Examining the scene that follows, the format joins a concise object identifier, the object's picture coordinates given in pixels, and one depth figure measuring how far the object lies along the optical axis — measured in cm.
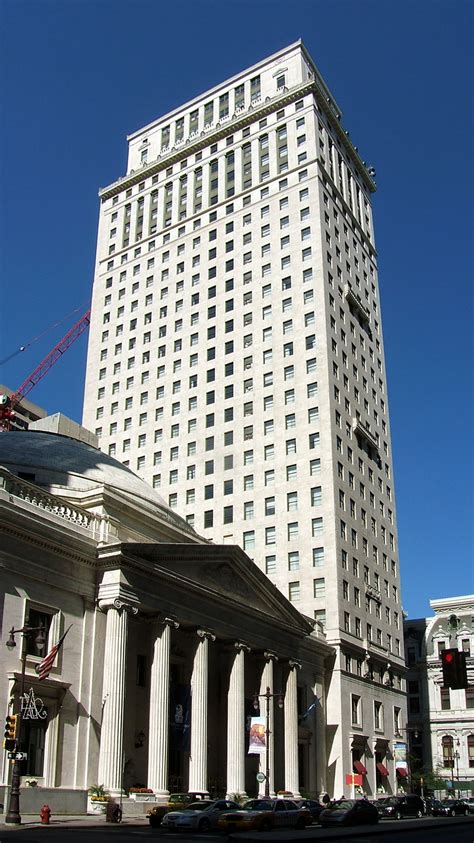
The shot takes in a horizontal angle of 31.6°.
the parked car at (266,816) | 3588
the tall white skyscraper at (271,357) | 7362
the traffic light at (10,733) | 3196
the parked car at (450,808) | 6281
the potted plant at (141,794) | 4188
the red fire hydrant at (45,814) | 3344
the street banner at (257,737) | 4797
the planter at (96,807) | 3975
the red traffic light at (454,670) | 2688
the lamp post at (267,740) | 4921
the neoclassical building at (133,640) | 4141
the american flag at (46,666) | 3903
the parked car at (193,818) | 3494
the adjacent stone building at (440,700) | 10044
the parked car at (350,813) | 4259
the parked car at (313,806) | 4462
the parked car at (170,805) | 3793
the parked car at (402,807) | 5652
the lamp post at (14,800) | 3127
